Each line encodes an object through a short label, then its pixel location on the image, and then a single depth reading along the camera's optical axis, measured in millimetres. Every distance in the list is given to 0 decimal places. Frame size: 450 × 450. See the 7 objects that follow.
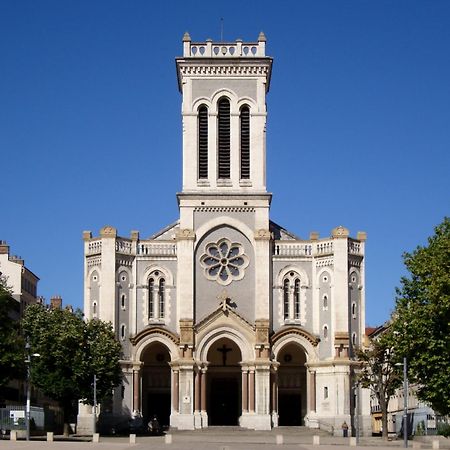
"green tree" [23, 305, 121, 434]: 88500
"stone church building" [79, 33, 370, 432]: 98938
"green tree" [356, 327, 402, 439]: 91812
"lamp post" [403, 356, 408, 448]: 74938
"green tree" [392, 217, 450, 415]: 70088
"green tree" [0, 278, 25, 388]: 82188
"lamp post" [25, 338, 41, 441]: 78675
